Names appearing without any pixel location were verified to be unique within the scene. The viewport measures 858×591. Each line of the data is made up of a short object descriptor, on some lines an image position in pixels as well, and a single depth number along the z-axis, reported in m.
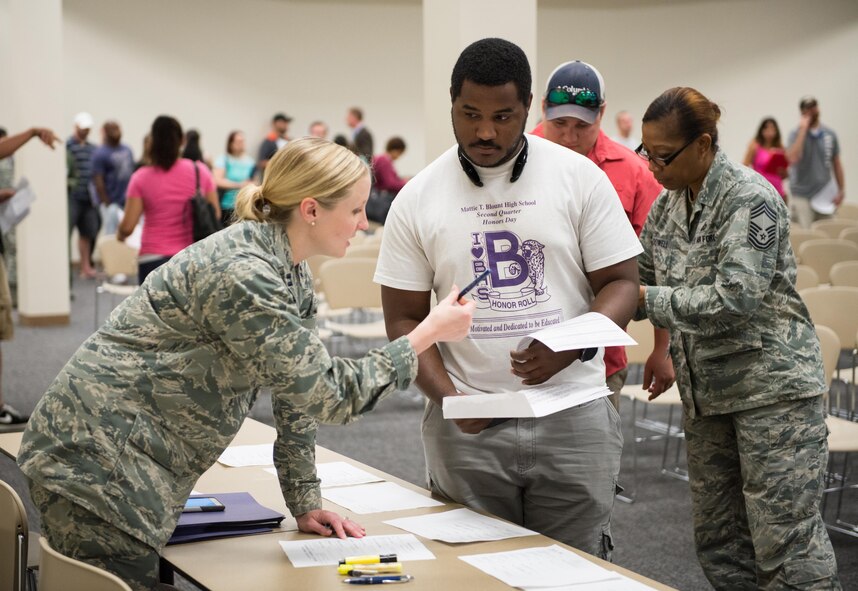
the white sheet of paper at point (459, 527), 2.16
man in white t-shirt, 2.33
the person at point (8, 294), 5.61
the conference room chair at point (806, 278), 5.98
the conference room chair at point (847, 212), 11.32
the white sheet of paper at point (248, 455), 2.79
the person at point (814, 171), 11.46
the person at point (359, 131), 12.62
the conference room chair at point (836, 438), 4.01
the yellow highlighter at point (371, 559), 2.00
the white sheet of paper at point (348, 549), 2.06
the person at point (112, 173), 12.80
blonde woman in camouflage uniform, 1.89
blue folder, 2.21
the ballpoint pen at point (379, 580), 1.92
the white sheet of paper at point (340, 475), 2.61
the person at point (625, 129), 14.38
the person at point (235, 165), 12.77
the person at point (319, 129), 14.52
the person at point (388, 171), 11.77
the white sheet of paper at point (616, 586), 1.87
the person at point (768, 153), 10.50
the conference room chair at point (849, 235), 8.09
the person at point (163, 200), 6.08
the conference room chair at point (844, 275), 5.96
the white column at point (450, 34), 4.06
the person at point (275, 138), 14.37
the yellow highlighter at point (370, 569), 1.95
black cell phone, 2.32
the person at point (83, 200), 11.92
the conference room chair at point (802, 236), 7.83
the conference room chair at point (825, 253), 7.01
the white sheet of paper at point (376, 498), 2.40
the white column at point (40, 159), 8.72
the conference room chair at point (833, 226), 8.91
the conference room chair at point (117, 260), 8.52
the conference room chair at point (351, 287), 6.49
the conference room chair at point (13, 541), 2.16
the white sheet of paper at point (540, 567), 1.92
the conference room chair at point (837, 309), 5.02
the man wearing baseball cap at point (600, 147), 3.14
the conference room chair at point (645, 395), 4.89
